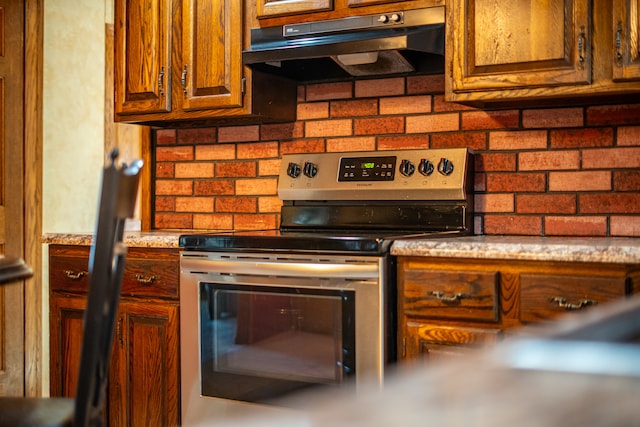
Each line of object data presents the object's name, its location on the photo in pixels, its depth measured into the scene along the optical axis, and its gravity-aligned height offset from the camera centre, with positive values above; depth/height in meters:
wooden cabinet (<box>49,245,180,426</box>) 2.49 -0.43
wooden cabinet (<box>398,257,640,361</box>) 1.87 -0.22
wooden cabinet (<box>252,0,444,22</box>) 2.42 +0.74
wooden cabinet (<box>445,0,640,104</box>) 2.10 +0.52
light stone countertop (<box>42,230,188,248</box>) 2.48 -0.08
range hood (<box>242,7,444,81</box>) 2.35 +0.59
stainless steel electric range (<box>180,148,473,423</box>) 2.12 -0.20
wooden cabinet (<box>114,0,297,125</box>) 2.69 +0.58
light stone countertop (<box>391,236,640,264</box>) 1.84 -0.09
